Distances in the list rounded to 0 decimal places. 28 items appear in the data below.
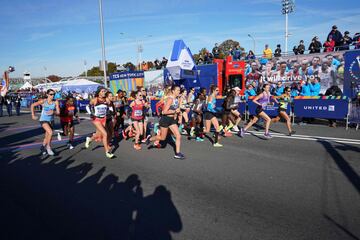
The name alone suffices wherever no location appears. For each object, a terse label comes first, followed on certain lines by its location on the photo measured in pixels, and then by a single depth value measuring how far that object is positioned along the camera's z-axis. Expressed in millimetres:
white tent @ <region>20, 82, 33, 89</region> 43153
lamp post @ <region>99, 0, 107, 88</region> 20661
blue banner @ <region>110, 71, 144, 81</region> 19844
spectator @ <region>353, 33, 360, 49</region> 14544
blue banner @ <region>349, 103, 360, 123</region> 9967
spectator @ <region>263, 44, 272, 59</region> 18812
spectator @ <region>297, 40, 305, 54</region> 16933
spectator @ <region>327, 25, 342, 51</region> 15625
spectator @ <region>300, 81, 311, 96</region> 12430
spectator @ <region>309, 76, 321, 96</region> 12297
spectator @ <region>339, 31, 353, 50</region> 15250
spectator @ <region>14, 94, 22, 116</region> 21992
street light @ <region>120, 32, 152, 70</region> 49969
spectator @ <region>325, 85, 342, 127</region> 12494
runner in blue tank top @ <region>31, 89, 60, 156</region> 7359
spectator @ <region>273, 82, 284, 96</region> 13969
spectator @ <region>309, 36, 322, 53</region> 16234
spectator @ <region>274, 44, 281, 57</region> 18484
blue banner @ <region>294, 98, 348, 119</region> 10594
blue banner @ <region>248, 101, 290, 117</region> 12250
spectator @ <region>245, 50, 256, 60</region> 19672
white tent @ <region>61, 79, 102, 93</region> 28625
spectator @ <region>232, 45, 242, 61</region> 20767
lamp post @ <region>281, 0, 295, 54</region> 35094
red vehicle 17859
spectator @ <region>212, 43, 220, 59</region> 23531
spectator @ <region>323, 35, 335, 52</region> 15602
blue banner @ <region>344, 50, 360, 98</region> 13512
